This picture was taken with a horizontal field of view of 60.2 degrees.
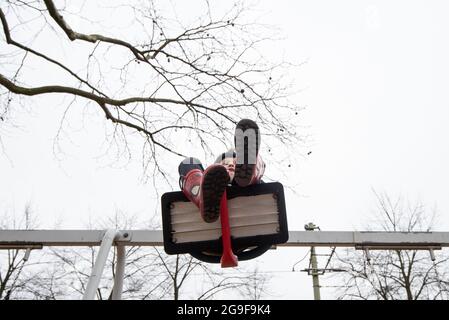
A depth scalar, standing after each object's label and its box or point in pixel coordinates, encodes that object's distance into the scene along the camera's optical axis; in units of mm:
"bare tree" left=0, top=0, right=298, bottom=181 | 4094
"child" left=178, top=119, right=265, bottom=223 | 1629
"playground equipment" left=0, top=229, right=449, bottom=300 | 2914
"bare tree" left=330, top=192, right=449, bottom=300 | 10227
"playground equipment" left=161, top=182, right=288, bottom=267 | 1731
